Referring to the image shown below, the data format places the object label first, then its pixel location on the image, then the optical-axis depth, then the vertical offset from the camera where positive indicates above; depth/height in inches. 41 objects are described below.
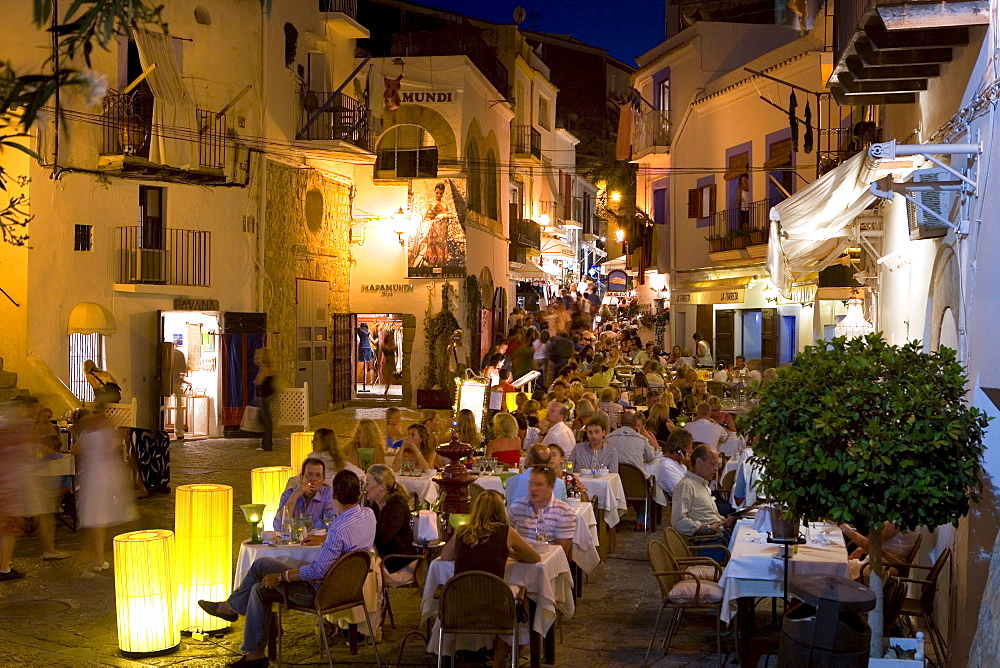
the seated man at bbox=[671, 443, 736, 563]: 374.9 -58.6
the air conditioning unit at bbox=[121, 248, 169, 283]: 754.8 +52.4
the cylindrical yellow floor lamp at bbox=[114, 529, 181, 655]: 300.4 -73.7
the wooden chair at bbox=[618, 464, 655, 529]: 484.7 -67.1
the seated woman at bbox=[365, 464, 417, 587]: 330.0 -57.4
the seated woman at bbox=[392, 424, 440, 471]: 447.2 -48.0
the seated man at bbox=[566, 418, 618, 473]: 469.7 -51.9
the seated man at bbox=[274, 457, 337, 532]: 340.8 -52.5
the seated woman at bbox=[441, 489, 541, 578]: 277.3 -53.5
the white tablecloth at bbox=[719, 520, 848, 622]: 293.4 -65.1
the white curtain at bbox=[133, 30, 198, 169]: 752.3 +170.7
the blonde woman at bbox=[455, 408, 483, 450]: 487.2 -42.5
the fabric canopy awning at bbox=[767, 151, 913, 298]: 331.0 +47.4
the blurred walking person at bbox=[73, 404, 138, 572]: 386.9 -53.2
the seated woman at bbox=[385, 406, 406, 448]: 502.6 -43.5
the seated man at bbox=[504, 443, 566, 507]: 373.4 -51.7
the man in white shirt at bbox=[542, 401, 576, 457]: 499.2 -47.1
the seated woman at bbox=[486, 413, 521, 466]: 469.1 -48.1
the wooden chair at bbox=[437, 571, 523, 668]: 267.4 -69.3
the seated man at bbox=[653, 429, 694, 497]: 452.4 -53.7
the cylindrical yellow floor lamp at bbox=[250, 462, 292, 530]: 400.5 -56.9
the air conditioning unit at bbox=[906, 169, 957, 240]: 289.1 +38.5
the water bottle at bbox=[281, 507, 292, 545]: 313.7 -59.1
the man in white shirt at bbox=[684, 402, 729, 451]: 524.1 -46.3
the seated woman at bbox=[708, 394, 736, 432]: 577.8 -42.9
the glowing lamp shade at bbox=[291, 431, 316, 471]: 481.7 -50.8
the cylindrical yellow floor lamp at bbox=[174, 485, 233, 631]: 331.3 -68.3
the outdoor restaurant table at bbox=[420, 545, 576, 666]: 285.7 -70.3
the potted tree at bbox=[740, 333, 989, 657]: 218.7 -20.6
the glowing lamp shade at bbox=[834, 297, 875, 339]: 611.3 +10.0
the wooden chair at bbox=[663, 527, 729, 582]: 326.0 -68.5
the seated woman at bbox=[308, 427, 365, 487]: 381.1 -42.9
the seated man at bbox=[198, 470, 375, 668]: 290.4 -66.4
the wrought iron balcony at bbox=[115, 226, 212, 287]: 756.0 +60.2
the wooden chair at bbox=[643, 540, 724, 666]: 305.3 -74.1
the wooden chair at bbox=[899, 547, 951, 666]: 286.9 -75.0
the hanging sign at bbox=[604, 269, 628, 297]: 1824.6 +93.7
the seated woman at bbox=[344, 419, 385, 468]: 443.2 -45.6
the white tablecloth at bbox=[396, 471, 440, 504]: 423.8 -60.6
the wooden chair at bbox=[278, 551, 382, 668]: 283.3 -69.1
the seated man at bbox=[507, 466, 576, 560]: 327.9 -56.0
